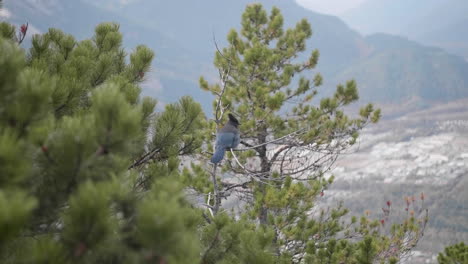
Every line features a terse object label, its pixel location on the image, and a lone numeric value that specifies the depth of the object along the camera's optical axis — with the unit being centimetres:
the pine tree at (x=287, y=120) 1268
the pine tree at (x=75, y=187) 214
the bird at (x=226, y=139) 744
